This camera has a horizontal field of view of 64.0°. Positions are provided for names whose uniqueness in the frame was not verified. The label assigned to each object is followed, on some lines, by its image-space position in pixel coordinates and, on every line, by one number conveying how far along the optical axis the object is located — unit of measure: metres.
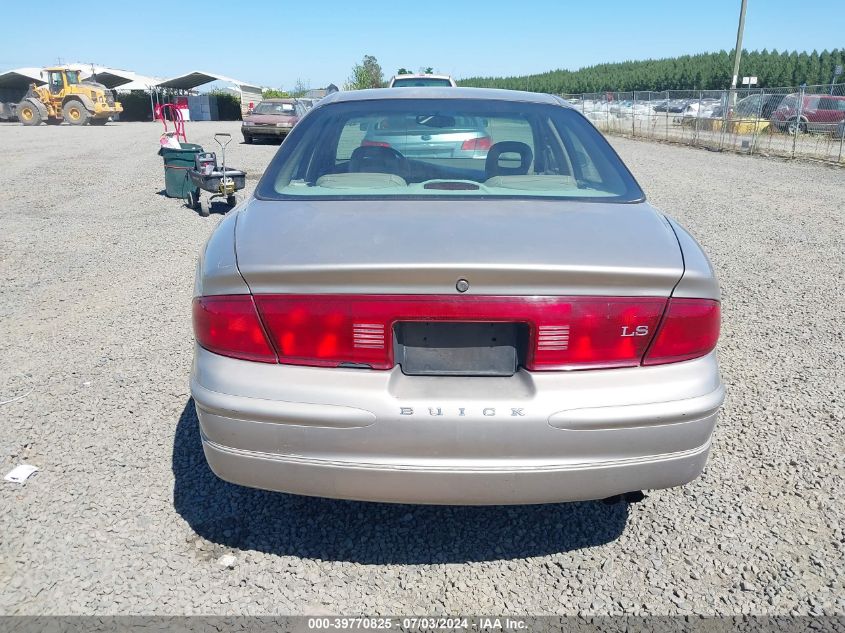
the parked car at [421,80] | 15.73
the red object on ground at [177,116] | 13.02
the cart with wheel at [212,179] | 8.90
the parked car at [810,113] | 17.98
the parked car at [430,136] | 3.45
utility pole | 25.08
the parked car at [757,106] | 18.94
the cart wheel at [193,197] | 9.62
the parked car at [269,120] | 22.25
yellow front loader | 31.77
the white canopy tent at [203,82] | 50.97
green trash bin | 9.66
